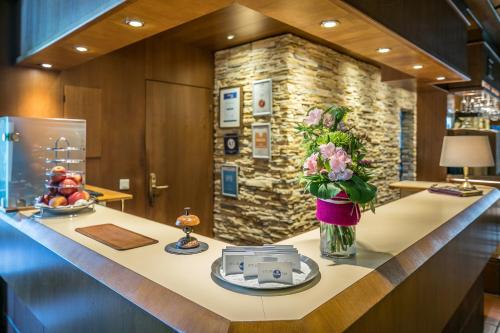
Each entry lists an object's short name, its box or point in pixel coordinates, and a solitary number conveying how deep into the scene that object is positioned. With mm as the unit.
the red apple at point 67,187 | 2100
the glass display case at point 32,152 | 2184
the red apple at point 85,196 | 2158
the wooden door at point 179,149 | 4012
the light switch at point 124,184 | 3744
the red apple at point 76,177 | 2171
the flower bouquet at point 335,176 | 1204
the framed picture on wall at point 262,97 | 3957
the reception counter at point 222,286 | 936
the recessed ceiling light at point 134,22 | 1923
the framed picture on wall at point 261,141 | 4008
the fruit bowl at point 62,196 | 2023
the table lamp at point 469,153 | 3072
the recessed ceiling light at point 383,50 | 2451
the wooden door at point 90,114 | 3375
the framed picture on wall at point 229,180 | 4387
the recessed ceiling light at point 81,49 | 2490
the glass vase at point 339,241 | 1310
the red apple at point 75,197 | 2104
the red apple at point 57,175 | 2119
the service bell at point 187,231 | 1401
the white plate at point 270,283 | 1017
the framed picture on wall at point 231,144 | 4367
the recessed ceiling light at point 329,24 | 1897
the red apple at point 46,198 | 2061
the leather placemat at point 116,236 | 1478
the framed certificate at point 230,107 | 4293
